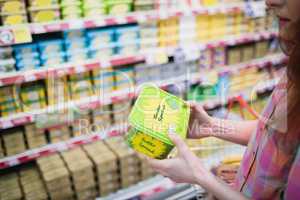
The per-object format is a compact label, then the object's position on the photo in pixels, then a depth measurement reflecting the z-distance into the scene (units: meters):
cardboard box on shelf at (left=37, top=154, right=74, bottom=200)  2.04
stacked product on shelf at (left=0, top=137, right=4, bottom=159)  2.04
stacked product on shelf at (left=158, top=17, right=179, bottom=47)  2.46
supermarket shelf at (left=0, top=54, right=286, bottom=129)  2.01
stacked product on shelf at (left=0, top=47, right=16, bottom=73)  1.91
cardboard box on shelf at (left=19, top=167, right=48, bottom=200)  2.07
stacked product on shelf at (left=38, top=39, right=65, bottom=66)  2.05
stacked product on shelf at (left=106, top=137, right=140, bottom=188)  2.27
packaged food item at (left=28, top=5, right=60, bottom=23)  1.90
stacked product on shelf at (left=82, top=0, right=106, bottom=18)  2.07
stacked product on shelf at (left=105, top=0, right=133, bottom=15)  2.14
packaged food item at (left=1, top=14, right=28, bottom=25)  1.83
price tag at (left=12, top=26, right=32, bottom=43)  1.81
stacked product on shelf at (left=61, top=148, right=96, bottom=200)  2.11
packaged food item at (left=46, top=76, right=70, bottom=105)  2.12
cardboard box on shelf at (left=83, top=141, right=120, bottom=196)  2.19
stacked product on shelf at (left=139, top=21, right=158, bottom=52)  2.38
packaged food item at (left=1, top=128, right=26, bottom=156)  2.06
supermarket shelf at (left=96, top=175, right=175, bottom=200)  2.30
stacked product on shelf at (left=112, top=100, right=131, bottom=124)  2.45
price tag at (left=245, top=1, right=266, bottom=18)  2.71
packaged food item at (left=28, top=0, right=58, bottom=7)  1.90
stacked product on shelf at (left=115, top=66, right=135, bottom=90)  2.39
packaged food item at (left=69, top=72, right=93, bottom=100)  2.21
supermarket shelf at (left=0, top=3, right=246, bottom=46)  1.81
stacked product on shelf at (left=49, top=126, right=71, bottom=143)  2.21
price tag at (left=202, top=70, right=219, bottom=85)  2.77
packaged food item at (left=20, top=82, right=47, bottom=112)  2.06
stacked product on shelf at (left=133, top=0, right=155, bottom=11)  2.22
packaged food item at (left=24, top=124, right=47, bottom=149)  2.13
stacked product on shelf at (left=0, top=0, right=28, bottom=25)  1.82
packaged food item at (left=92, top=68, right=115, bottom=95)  2.30
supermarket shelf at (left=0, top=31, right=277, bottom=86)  1.92
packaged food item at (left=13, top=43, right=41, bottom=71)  1.98
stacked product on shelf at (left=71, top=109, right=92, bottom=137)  2.27
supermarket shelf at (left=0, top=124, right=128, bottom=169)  2.05
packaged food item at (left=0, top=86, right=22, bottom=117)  1.99
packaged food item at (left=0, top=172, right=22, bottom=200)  2.02
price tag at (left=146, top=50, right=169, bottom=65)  2.35
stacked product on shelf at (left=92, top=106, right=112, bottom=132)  2.36
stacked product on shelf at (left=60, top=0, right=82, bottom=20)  2.00
